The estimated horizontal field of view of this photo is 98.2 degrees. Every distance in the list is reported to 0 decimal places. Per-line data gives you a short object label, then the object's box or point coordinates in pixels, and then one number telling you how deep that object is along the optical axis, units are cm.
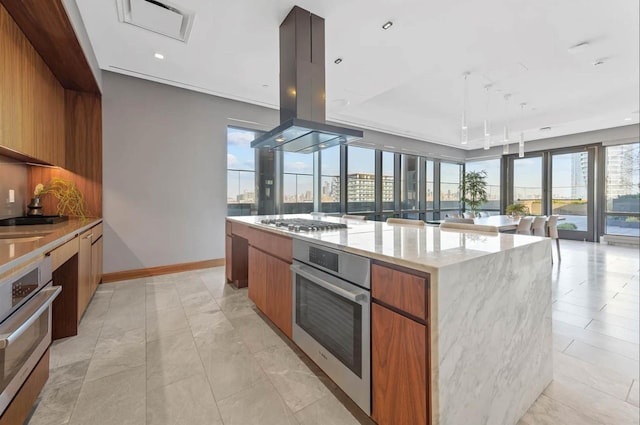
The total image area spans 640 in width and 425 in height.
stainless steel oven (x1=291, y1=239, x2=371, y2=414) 130
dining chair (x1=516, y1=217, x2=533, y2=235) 420
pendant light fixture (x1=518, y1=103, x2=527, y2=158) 491
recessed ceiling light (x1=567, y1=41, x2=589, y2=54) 299
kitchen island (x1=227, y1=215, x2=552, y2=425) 102
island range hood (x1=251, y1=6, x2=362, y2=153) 241
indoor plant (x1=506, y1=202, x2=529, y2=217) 517
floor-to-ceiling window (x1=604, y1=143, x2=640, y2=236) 640
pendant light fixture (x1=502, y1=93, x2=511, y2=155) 450
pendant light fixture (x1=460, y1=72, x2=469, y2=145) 395
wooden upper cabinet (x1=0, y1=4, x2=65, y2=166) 188
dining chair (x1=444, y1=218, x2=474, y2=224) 411
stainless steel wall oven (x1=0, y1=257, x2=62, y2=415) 104
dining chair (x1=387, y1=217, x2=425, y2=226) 262
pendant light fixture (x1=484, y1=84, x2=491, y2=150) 426
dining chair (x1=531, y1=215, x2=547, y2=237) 450
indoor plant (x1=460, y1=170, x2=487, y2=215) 757
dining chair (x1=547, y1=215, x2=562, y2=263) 477
